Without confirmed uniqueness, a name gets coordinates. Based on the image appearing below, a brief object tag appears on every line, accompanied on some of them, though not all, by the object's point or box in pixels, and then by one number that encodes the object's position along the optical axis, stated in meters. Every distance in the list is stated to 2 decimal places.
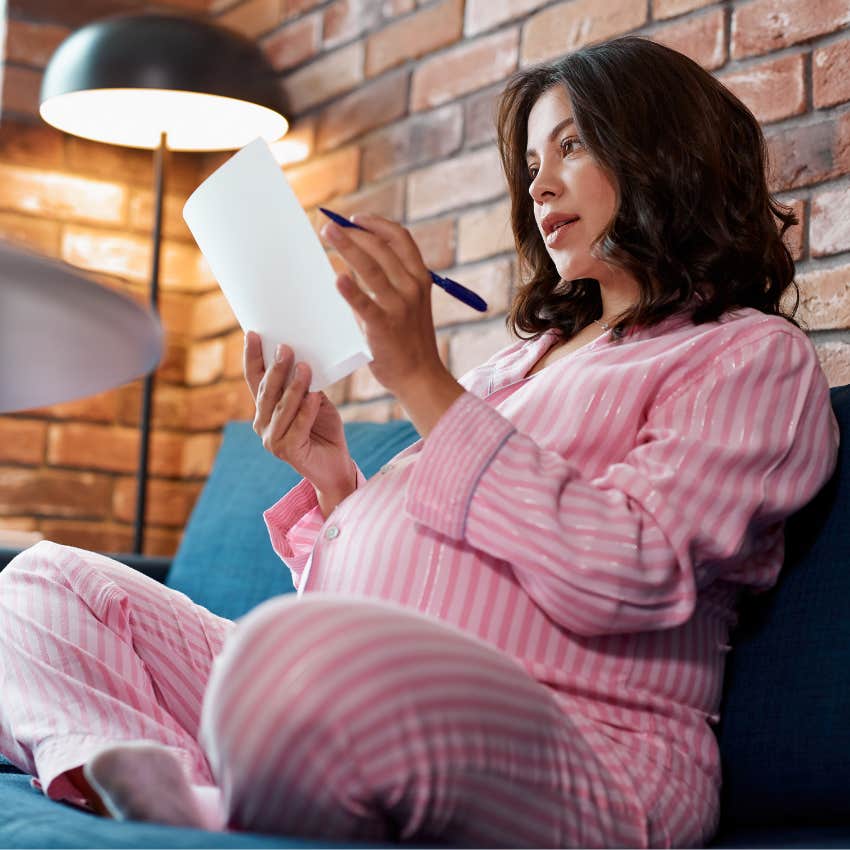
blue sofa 1.69
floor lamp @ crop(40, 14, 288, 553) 2.91
